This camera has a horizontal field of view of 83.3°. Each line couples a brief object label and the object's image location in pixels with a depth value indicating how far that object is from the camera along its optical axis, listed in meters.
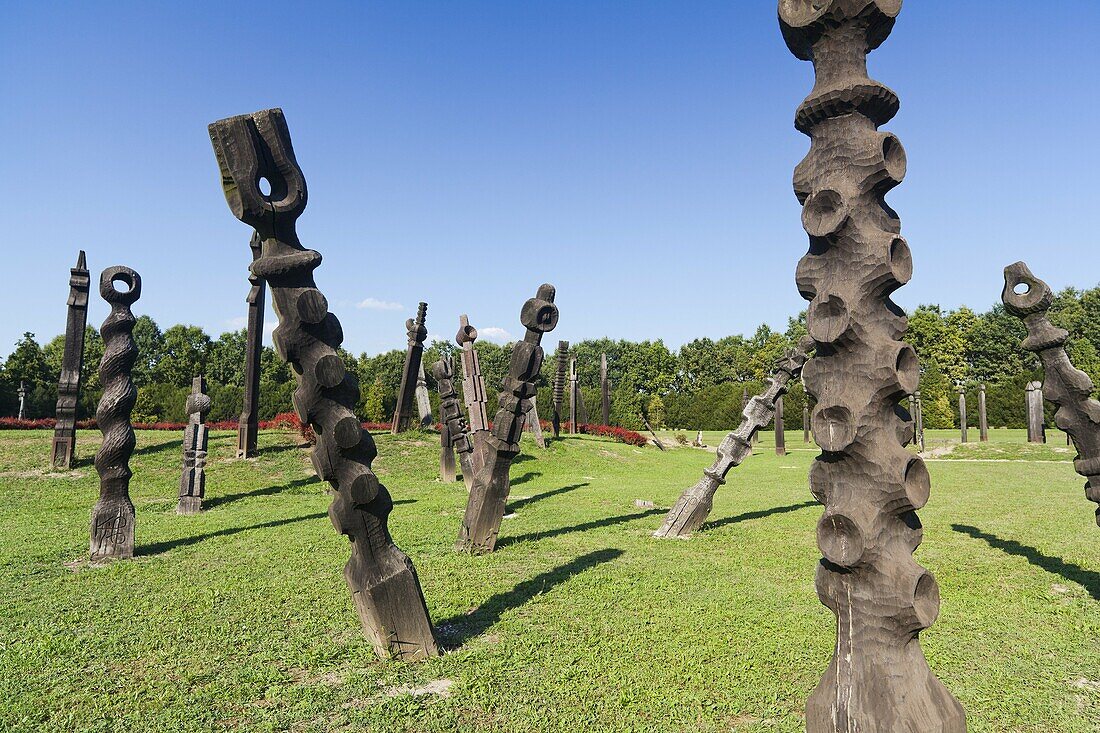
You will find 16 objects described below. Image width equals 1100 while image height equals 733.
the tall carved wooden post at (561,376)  23.21
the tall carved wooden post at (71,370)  12.76
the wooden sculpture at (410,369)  17.94
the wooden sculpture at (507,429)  6.67
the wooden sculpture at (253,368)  14.41
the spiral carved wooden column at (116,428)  6.85
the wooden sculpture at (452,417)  12.39
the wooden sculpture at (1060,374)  4.32
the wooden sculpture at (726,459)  7.82
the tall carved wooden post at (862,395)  2.18
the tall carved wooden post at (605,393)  27.27
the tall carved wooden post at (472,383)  12.16
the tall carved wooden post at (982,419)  24.45
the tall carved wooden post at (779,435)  21.73
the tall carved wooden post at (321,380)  3.45
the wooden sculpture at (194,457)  10.09
